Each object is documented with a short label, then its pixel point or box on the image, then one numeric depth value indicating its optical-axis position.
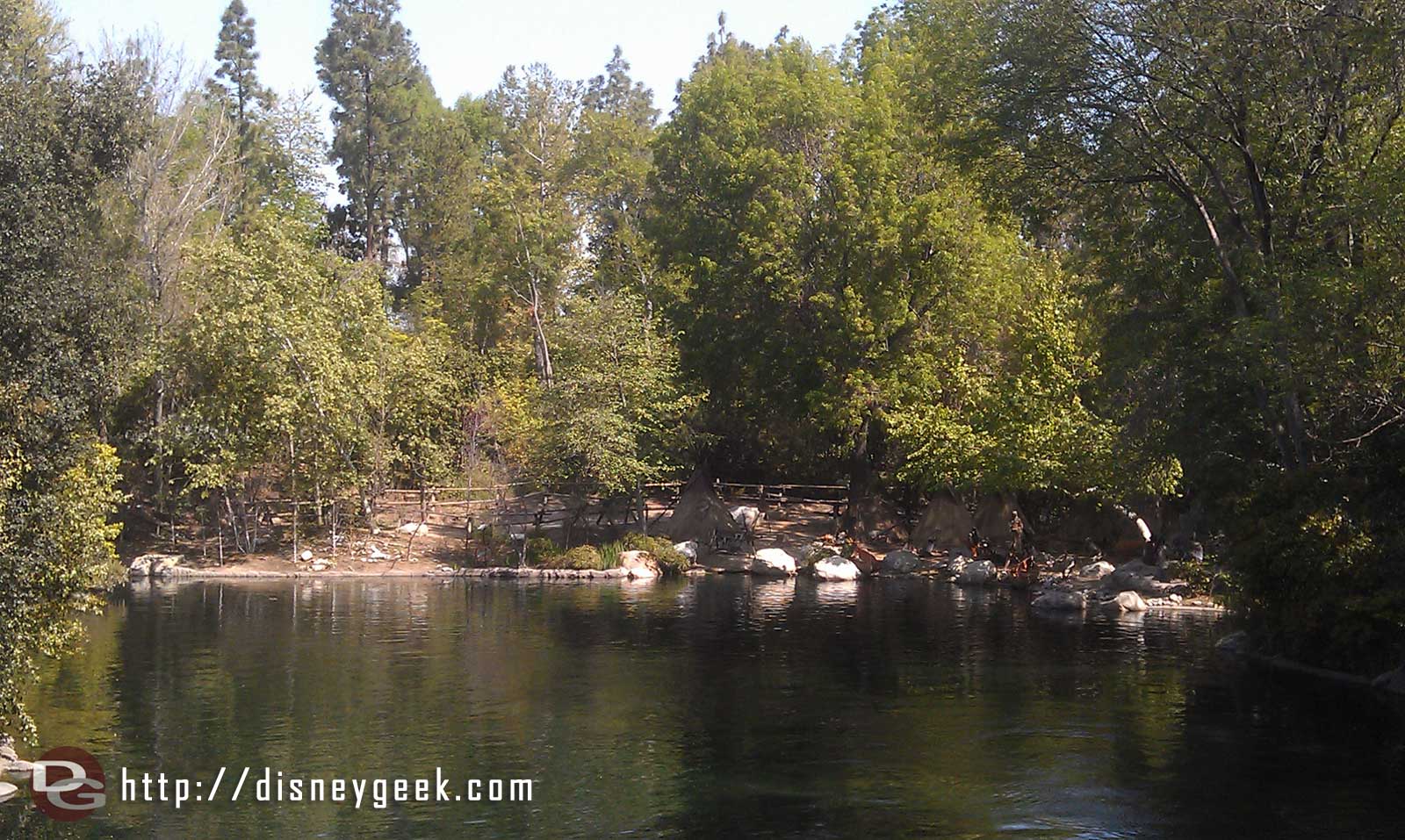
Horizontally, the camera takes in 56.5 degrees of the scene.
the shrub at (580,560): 43.91
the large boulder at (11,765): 16.77
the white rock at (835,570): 42.75
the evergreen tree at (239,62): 70.44
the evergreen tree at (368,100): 69.25
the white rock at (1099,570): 38.34
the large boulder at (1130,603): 33.91
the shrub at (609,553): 44.22
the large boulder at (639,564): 43.47
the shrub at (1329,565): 22.23
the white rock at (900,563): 44.06
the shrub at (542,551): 44.56
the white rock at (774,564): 43.75
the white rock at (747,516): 48.25
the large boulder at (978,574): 41.16
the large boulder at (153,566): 42.94
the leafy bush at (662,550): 44.25
